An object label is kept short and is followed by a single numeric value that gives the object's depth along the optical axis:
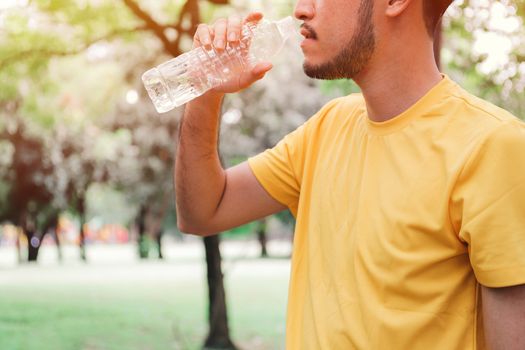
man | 1.27
